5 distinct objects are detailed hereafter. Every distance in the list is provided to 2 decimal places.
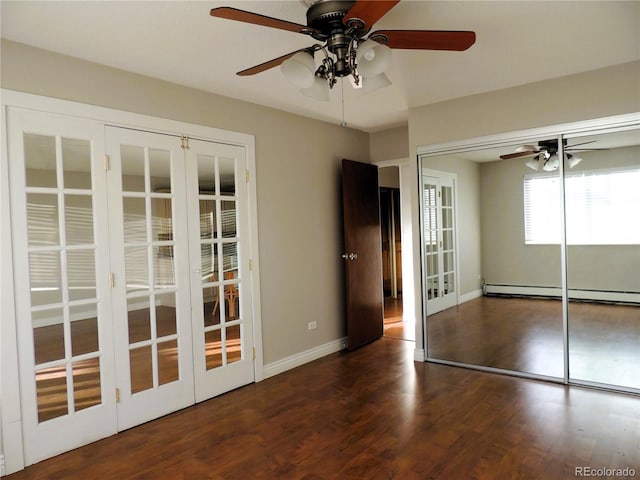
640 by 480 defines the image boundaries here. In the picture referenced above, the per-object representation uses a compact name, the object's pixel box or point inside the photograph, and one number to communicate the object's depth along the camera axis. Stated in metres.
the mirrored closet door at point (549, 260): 3.43
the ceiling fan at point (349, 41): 1.88
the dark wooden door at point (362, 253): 4.80
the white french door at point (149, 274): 3.01
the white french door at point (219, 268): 3.47
